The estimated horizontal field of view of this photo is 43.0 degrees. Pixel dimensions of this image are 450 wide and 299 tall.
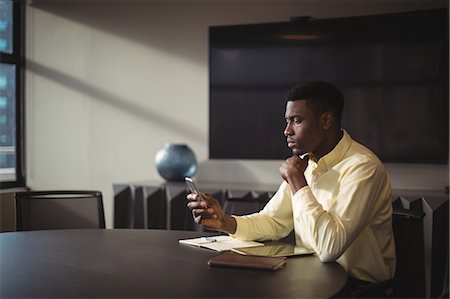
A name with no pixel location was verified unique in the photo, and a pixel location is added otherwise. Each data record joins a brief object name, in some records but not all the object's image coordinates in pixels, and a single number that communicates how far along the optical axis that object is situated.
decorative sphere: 4.02
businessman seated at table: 1.65
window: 4.73
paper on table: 1.84
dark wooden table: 1.33
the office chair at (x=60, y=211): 2.49
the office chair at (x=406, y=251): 1.82
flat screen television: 3.44
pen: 1.93
